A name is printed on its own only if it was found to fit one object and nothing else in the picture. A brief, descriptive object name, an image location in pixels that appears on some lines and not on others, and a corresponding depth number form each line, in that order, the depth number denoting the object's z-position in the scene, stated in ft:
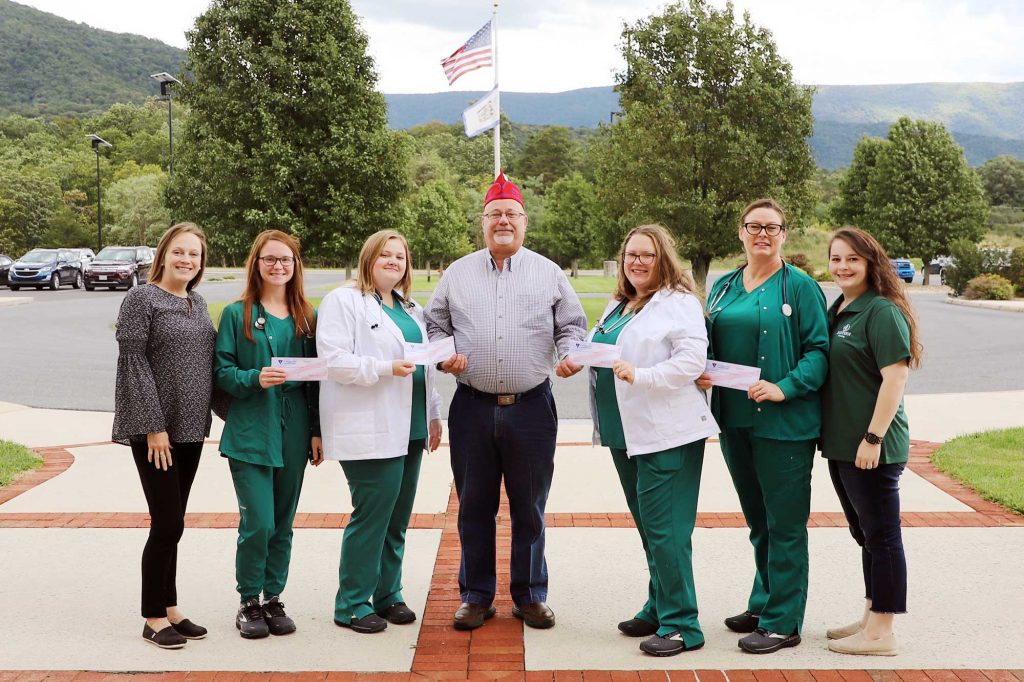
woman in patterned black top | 13.24
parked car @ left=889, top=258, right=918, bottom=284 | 152.05
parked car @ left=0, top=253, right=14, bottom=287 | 133.39
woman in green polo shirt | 12.96
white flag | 57.74
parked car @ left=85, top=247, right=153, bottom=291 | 120.88
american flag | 58.75
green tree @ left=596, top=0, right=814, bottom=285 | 87.30
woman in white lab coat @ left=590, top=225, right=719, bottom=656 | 13.37
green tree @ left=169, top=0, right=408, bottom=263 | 79.51
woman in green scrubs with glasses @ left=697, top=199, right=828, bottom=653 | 13.41
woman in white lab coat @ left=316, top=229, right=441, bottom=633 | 13.91
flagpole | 59.21
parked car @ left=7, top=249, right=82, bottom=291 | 120.67
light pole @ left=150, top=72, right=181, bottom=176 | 92.30
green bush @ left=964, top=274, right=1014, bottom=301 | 111.14
